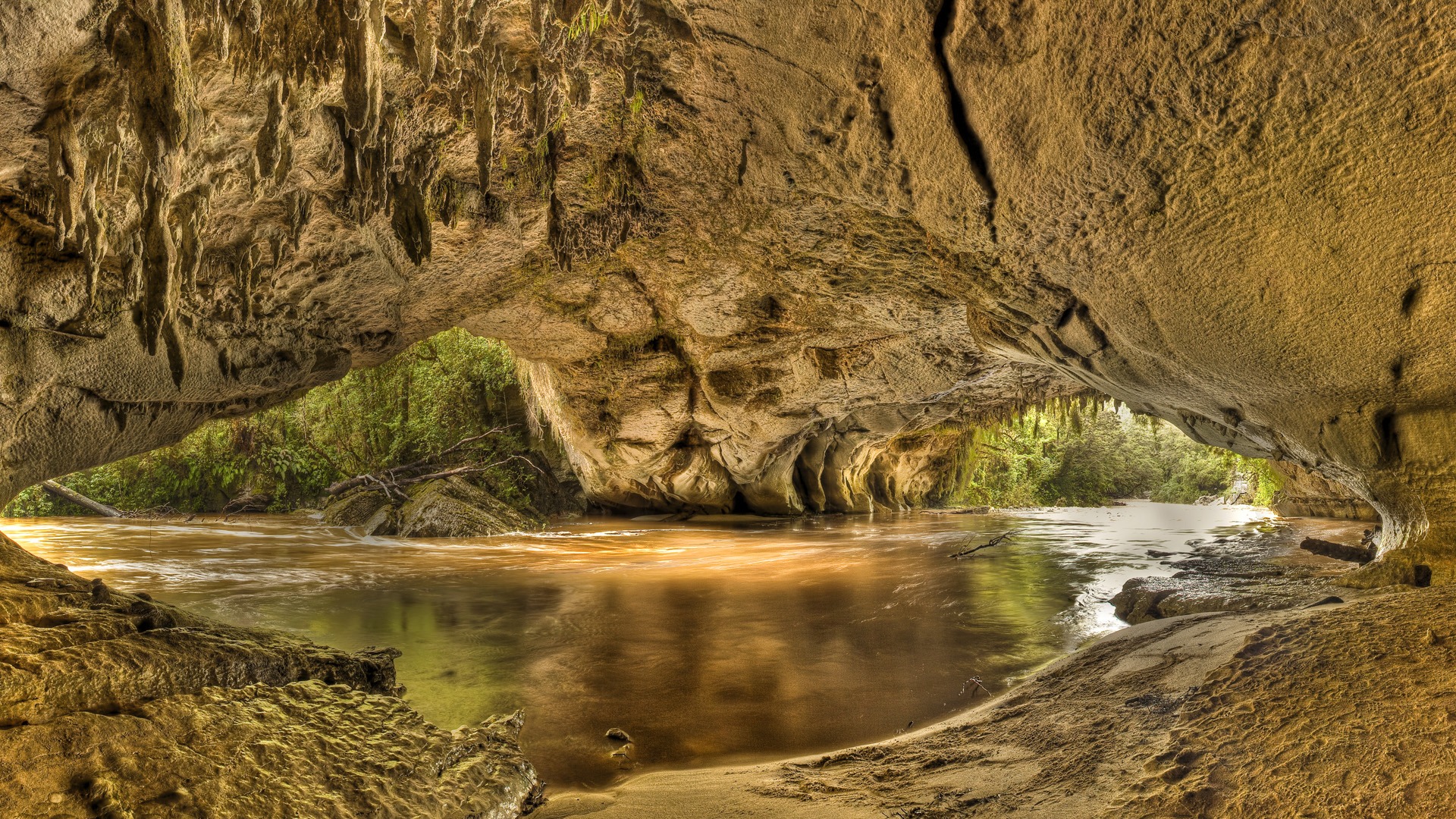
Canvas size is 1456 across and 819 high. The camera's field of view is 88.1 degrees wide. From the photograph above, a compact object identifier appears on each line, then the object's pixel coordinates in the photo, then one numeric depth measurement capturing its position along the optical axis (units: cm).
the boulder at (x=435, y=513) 1177
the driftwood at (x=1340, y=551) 620
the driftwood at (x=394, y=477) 1332
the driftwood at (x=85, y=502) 1358
